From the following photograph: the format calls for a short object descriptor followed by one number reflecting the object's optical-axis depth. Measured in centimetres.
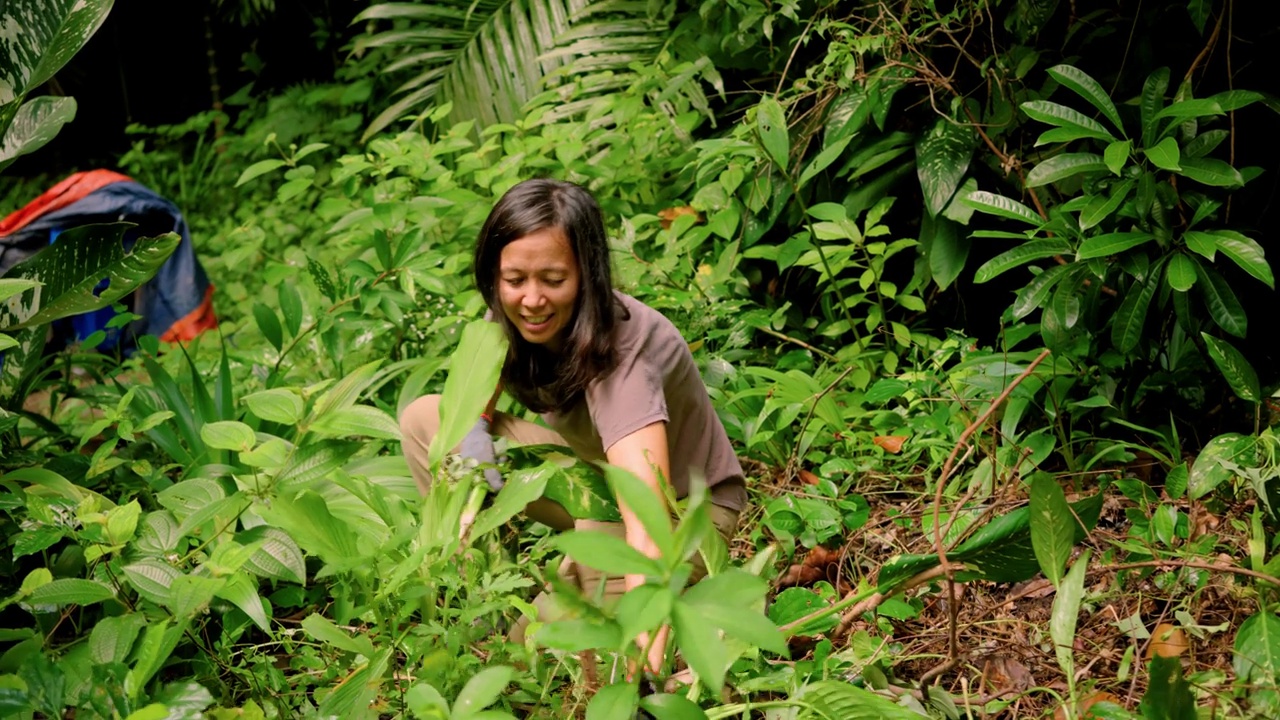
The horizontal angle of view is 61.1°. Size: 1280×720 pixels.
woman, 160
